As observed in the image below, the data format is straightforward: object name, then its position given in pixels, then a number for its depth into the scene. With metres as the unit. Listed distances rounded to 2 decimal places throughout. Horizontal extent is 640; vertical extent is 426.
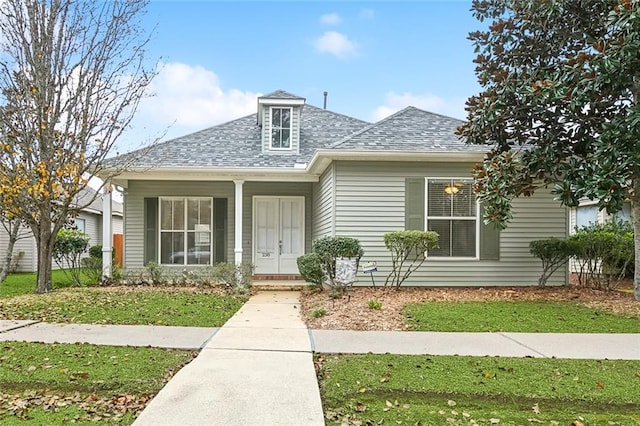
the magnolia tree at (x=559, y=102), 7.25
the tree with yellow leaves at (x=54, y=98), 9.99
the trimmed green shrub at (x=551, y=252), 10.16
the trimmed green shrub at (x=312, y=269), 9.70
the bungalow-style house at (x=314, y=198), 10.49
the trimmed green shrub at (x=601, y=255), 10.15
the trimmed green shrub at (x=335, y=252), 9.57
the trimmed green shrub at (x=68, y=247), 12.45
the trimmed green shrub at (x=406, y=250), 9.48
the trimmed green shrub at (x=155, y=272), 11.39
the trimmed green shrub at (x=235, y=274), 10.84
